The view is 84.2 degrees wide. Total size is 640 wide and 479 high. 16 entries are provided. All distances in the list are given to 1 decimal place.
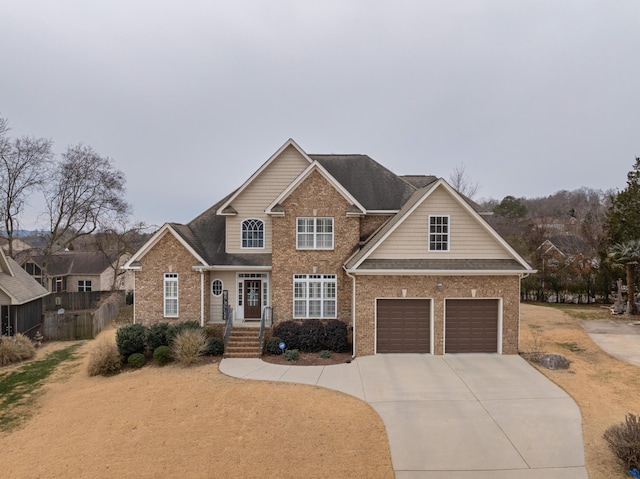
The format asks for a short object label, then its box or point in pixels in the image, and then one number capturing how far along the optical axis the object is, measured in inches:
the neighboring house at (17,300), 730.8
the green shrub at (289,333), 608.1
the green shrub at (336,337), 604.1
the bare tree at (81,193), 1282.0
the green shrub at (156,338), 592.4
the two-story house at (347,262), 577.9
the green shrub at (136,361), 565.6
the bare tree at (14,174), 1123.9
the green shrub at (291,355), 566.6
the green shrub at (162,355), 564.7
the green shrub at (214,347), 594.9
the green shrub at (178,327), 589.9
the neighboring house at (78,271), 1491.1
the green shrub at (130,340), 580.1
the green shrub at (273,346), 596.1
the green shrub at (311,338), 605.3
